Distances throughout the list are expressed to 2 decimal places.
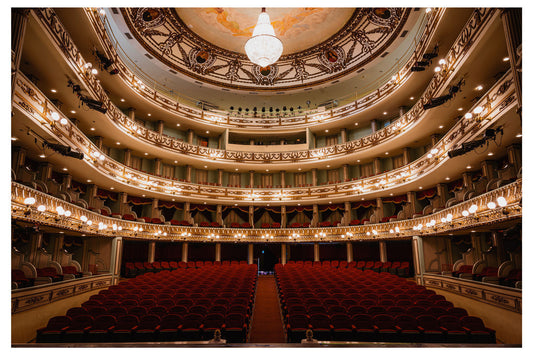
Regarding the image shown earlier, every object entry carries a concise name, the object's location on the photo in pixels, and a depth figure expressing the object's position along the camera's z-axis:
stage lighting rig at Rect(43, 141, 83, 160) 9.48
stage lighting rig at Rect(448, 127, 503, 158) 8.02
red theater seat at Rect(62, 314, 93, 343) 4.95
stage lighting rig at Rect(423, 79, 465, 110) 10.23
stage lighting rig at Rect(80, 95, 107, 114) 11.10
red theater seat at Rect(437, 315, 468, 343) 5.04
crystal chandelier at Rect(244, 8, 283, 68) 12.28
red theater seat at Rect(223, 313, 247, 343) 5.30
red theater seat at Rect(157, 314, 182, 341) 5.08
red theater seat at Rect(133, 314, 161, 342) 5.04
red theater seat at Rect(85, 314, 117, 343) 4.95
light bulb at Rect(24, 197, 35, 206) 7.66
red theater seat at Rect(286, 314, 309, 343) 5.30
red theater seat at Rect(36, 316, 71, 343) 4.93
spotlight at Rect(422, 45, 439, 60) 12.52
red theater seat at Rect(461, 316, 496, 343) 4.98
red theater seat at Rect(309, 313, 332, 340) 5.21
